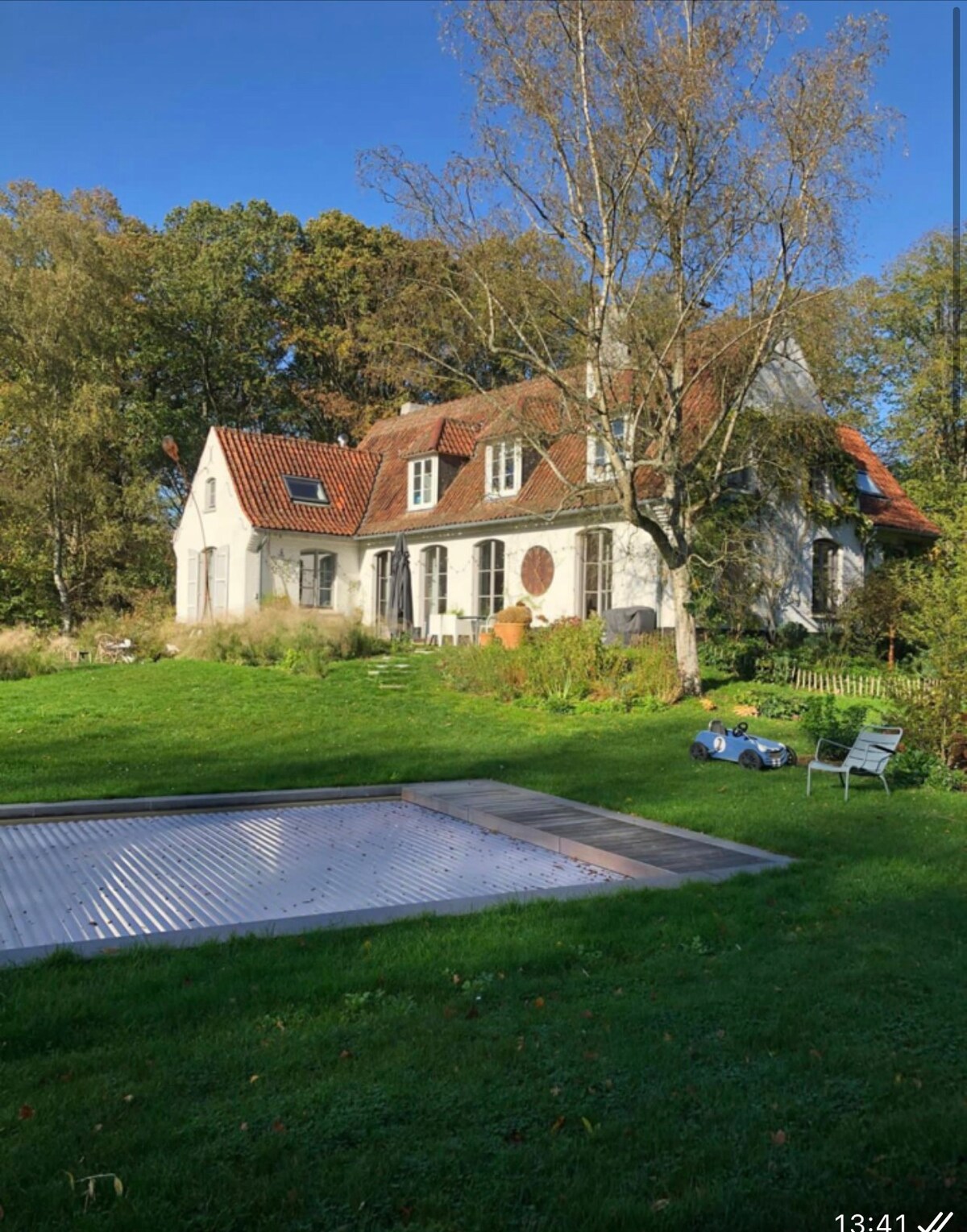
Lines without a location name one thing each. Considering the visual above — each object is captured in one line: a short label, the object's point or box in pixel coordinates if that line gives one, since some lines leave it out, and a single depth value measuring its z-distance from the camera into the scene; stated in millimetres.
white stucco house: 22234
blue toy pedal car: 10938
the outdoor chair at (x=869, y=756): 9375
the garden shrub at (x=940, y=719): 10336
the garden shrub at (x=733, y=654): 19328
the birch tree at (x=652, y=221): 15945
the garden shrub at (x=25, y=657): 20705
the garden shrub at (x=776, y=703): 14977
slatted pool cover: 5844
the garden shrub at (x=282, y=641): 20922
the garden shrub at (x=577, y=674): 16172
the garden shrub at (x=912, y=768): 10250
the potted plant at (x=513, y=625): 20375
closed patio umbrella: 24953
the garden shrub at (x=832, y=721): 11305
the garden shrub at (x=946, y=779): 9969
